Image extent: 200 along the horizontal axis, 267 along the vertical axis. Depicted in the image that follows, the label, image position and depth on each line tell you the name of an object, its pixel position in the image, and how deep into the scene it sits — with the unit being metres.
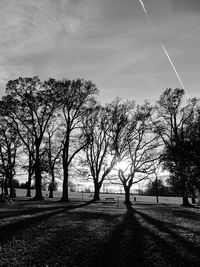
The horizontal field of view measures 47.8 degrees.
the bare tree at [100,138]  33.12
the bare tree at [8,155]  36.72
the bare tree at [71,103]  29.50
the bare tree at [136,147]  33.16
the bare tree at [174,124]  23.39
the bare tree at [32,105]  27.66
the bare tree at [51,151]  35.97
